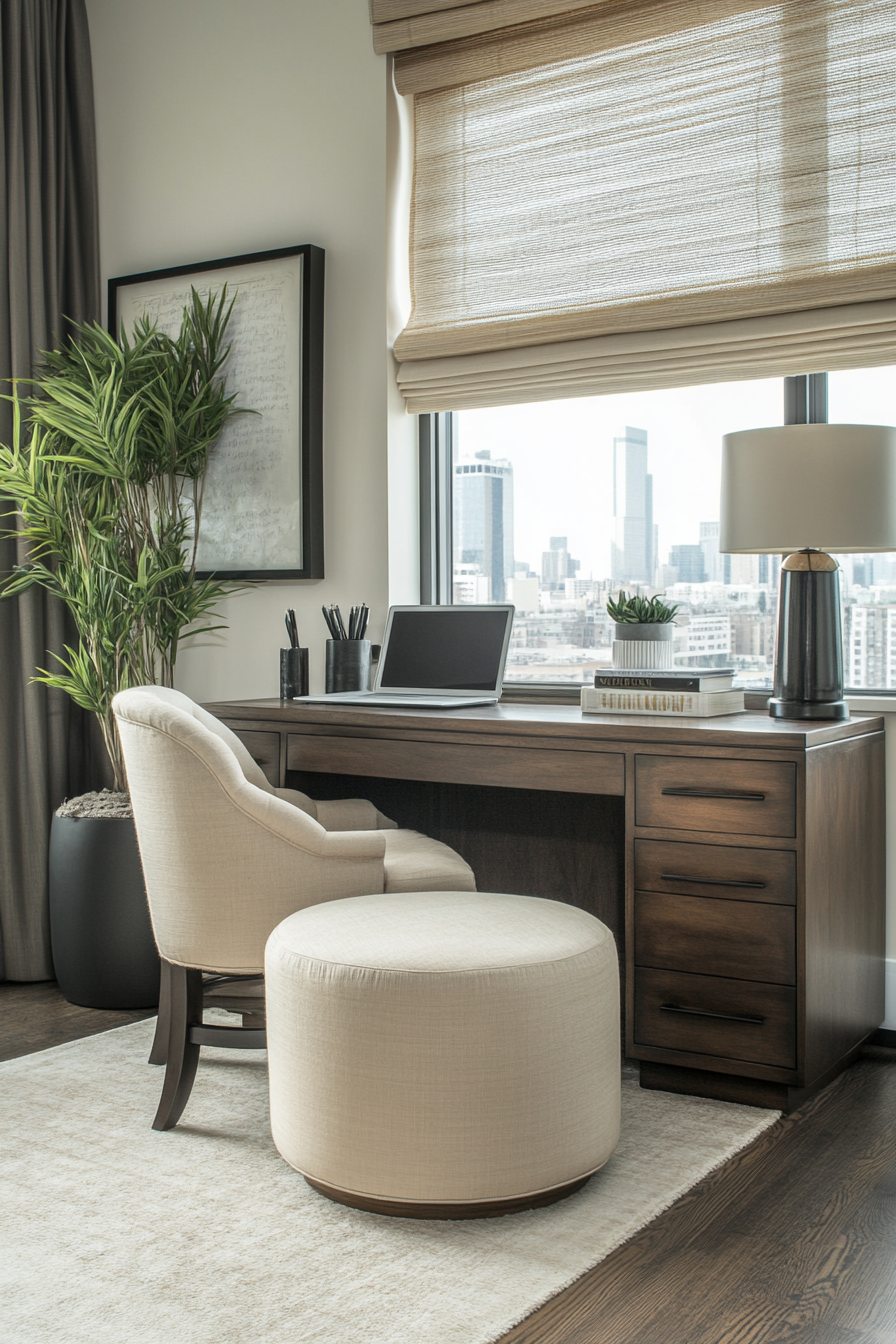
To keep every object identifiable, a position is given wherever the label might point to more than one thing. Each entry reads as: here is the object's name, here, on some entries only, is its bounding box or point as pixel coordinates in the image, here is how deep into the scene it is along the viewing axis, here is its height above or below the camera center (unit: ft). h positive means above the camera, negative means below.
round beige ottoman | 5.56 -2.11
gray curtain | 10.77 +2.53
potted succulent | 8.72 -0.11
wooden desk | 6.95 -1.48
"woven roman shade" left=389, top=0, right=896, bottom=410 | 8.36 +3.22
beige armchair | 6.65 -1.36
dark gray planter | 9.61 -2.42
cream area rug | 4.95 -2.89
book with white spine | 7.84 -0.56
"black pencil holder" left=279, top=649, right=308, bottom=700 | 10.18 -0.45
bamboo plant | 9.96 +1.18
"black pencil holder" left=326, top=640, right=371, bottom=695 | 9.93 -0.37
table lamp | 7.41 +0.62
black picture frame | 10.57 +1.89
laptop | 9.39 -0.29
